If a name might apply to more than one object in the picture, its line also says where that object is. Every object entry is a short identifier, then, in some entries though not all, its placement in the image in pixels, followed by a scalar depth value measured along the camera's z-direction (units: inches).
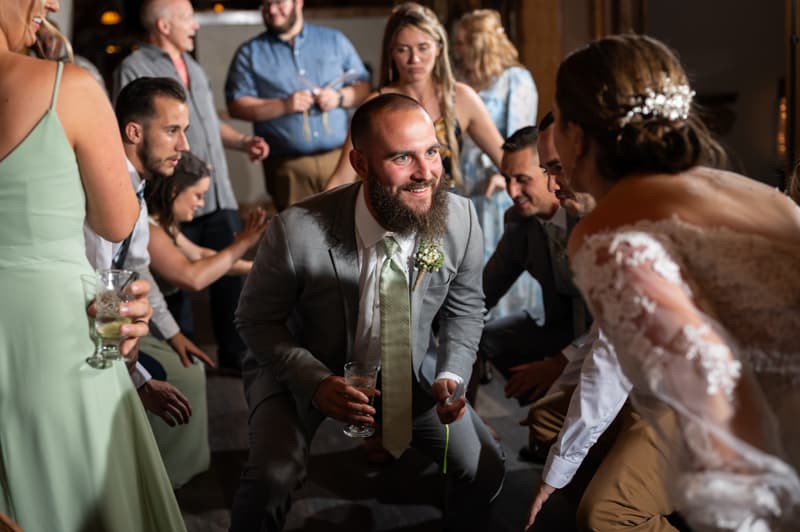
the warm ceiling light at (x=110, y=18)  448.5
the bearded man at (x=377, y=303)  106.7
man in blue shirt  196.1
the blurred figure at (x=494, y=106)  186.9
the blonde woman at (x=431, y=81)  164.4
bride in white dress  60.4
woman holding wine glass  73.0
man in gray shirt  189.5
